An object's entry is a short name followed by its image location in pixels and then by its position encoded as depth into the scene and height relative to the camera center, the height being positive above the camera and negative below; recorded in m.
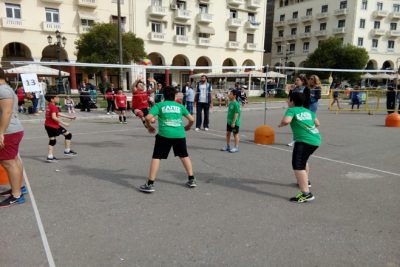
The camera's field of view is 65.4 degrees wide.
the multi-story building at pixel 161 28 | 31.66 +6.47
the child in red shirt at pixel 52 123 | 6.37 -0.87
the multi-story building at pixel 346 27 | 51.50 +10.07
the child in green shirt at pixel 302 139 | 4.41 -0.76
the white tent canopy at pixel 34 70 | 18.12 +0.65
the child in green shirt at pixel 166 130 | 4.72 -0.72
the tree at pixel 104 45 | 27.89 +3.29
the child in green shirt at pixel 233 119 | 7.42 -0.85
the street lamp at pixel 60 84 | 20.82 -0.20
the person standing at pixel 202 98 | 10.73 -0.51
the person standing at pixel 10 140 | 3.94 -0.79
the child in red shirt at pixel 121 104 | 13.27 -0.93
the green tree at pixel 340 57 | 44.34 +3.99
